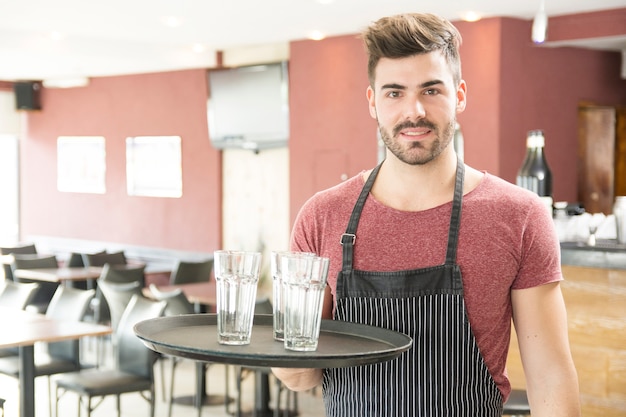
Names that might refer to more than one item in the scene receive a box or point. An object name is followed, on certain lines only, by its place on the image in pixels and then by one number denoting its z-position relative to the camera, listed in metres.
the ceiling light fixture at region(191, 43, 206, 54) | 9.09
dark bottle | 5.04
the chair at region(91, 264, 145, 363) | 6.23
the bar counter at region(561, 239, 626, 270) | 4.01
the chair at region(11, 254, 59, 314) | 8.20
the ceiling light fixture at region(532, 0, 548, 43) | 4.97
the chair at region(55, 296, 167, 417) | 4.96
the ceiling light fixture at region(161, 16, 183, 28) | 7.45
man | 1.59
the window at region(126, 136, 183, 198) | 10.03
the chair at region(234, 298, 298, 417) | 5.47
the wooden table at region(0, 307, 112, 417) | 4.63
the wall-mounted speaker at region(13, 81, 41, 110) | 11.69
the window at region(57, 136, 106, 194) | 11.04
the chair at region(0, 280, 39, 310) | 6.00
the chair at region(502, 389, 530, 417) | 3.66
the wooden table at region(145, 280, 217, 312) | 6.48
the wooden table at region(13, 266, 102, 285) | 7.86
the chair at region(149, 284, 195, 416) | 5.90
